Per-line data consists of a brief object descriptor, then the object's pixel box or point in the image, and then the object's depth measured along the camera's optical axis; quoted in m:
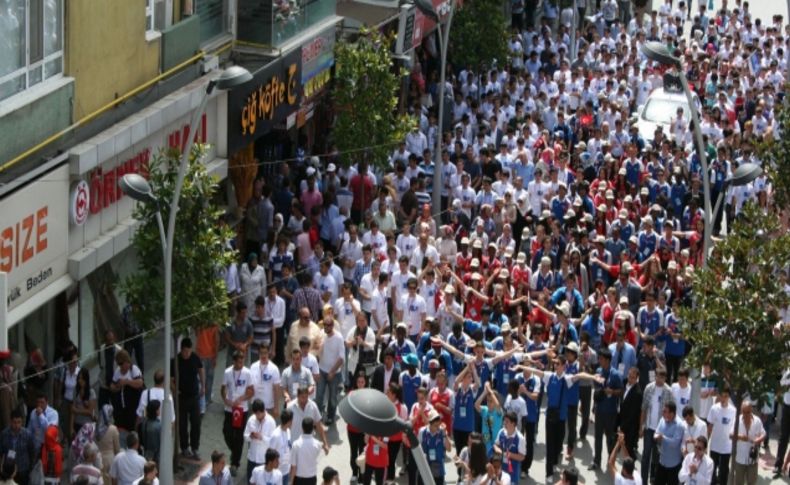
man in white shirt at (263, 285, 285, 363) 26.48
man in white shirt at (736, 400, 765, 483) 24.00
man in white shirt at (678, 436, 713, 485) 22.58
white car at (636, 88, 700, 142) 39.50
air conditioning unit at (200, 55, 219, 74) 29.41
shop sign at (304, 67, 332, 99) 33.47
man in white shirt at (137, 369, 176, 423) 23.09
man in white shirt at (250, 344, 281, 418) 24.05
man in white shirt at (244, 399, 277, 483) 22.44
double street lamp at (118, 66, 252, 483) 22.09
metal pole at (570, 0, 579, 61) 48.41
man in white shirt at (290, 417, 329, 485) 22.12
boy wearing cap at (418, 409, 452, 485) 22.81
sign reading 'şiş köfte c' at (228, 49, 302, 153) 30.00
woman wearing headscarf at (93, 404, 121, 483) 22.34
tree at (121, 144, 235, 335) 23.83
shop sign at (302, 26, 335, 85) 33.03
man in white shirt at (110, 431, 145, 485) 21.67
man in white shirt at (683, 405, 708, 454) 23.22
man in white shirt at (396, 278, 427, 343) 27.33
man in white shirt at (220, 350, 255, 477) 23.92
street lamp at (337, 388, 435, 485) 14.55
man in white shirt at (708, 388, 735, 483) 24.09
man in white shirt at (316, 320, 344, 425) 25.50
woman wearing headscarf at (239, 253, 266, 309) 27.41
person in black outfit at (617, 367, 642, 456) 24.23
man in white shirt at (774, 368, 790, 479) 25.31
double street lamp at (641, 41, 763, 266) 25.86
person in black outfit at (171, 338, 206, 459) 24.09
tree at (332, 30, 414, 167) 32.94
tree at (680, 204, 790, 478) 23.16
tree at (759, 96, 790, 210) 29.06
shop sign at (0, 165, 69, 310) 22.62
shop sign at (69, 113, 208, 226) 24.59
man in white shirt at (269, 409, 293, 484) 22.22
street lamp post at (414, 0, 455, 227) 33.59
